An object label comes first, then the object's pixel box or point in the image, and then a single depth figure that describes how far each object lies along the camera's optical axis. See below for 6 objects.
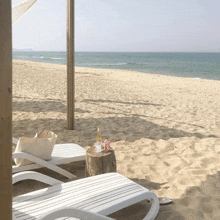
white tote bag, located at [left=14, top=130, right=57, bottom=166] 2.80
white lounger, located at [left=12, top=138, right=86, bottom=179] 2.76
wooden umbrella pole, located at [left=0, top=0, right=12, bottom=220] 1.18
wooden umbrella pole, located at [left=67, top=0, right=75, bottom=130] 4.38
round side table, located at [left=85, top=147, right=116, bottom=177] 2.75
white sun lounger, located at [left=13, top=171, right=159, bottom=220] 1.93
